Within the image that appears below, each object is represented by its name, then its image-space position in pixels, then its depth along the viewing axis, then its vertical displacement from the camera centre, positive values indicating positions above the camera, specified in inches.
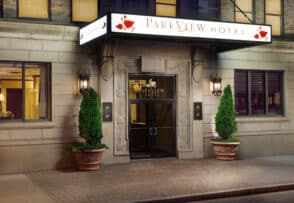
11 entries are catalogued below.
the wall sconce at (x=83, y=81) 518.0 +33.7
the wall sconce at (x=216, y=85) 593.9 +31.3
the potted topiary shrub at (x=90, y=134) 485.4 -34.3
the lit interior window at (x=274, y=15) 651.5 +151.6
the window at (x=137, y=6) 553.0 +142.7
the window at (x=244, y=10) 627.2 +154.7
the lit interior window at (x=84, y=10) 531.2 +132.0
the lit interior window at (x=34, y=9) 504.4 +128.0
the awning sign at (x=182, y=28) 450.3 +96.5
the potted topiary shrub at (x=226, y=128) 567.2 -32.7
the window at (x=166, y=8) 573.6 +145.3
